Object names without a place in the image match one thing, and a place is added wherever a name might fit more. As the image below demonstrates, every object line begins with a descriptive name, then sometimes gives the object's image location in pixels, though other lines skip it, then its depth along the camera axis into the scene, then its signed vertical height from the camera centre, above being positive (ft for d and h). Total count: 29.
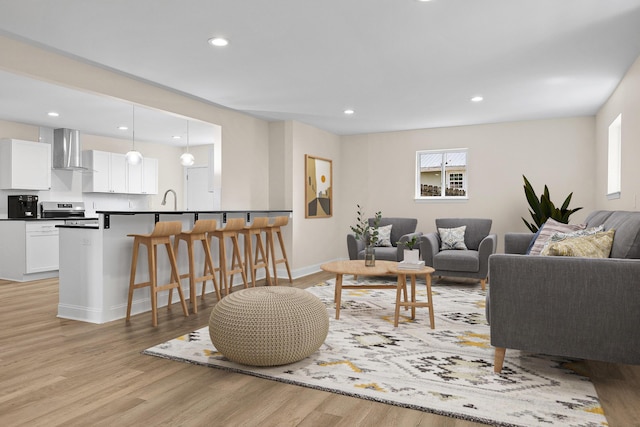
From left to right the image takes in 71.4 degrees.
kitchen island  13.51 -1.99
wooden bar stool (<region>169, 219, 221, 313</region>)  14.67 -1.27
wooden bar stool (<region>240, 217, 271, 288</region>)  18.03 -1.45
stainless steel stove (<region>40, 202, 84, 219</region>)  23.98 -0.28
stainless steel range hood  24.18 +3.04
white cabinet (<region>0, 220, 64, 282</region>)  20.96 -2.19
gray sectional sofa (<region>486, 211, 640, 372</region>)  8.02 -1.78
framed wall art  23.52 +1.15
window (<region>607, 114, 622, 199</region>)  17.10 +2.01
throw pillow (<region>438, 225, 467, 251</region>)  20.57 -1.38
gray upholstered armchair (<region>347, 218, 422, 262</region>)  20.54 -1.60
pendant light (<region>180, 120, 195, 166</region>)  23.50 +2.49
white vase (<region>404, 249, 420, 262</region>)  13.29 -1.43
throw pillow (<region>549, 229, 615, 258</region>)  9.19 -0.77
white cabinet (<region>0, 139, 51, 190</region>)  22.08 +2.04
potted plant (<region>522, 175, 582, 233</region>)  19.67 +0.05
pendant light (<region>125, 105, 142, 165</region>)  21.47 +2.34
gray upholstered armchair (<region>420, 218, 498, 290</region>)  18.57 -1.95
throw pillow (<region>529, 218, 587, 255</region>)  12.89 -0.64
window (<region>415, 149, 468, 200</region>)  24.28 +1.89
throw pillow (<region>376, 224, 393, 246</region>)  22.18 -1.42
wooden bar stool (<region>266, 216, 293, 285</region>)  19.31 -1.18
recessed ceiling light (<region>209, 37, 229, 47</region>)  11.73 +4.41
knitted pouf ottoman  9.10 -2.54
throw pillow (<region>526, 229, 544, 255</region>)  13.96 -1.03
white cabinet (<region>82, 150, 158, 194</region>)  26.08 +1.91
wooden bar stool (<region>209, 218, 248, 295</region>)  16.26 -1.39
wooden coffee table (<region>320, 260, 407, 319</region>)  13.19 -1.87
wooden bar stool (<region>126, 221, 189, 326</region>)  13.35 -1.57
